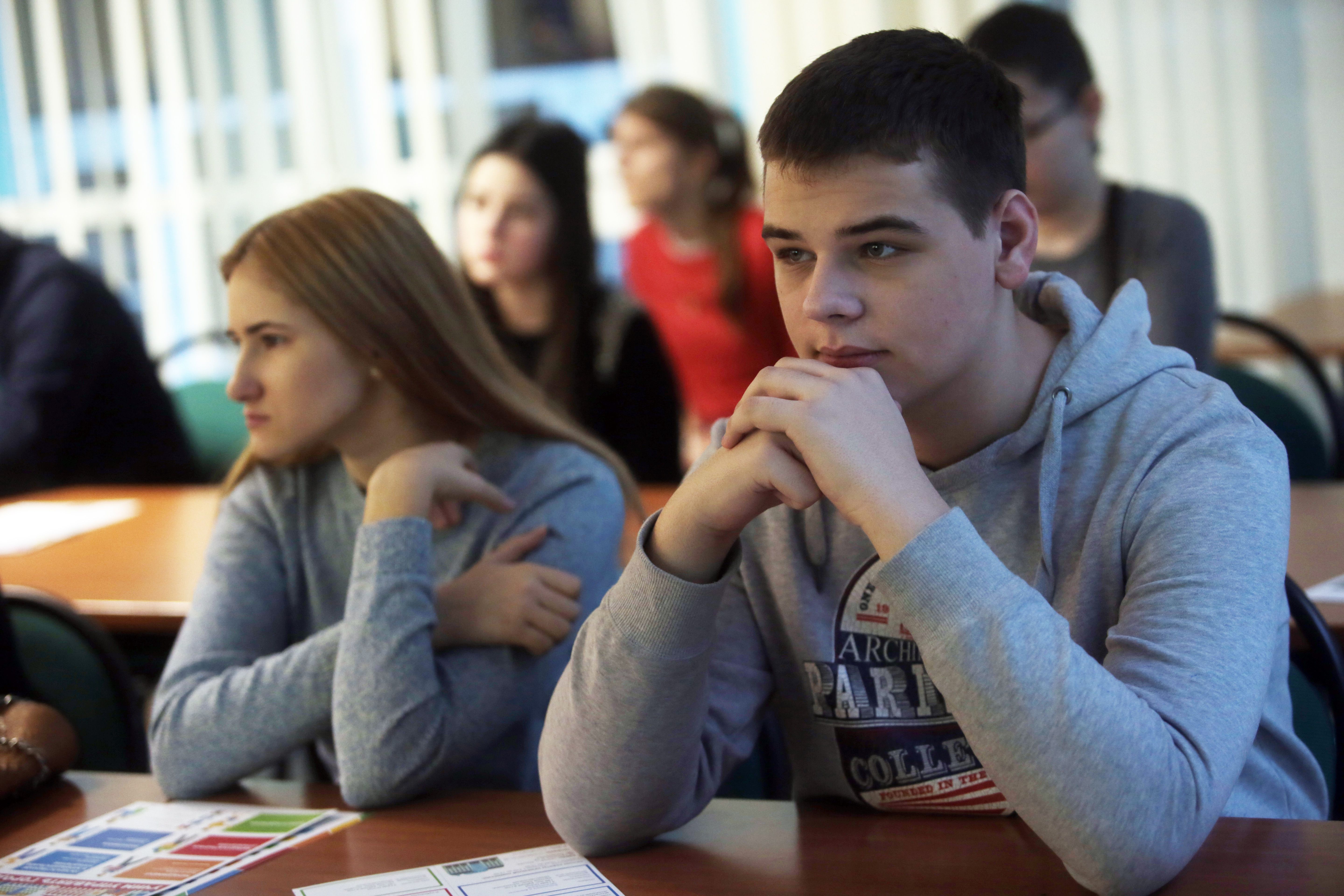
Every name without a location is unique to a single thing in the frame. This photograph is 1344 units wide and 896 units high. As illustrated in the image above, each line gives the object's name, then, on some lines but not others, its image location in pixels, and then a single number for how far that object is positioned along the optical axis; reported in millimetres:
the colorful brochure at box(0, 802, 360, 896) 2567
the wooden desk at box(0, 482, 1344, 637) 3164
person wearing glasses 3513
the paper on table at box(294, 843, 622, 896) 2513
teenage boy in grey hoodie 2450
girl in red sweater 5024
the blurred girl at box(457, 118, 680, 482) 4452
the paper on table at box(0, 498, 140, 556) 3741
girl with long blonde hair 2757
